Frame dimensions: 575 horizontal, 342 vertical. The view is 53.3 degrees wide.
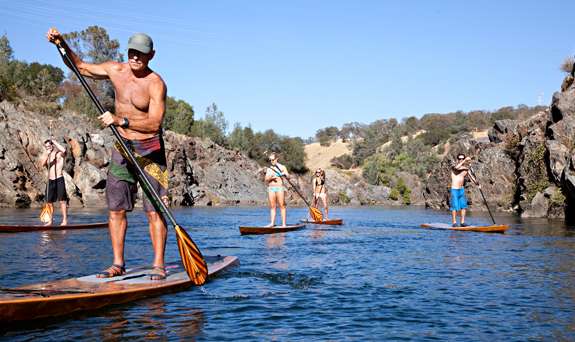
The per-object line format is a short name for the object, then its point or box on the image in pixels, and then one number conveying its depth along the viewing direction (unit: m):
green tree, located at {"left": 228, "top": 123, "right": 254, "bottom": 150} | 72.94
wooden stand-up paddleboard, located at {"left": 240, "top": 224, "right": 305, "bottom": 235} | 15.01
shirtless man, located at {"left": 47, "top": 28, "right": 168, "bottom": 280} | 6.69
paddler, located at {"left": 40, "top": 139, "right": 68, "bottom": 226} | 15.64
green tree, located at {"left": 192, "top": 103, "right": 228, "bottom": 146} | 67.67
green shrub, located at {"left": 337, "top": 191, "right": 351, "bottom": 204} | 62.77
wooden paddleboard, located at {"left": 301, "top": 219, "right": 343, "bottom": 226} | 19.95
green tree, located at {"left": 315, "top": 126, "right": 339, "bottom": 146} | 143.62
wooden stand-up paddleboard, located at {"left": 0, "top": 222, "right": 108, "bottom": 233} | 13.50
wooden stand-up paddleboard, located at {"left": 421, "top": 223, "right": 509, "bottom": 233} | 15.85
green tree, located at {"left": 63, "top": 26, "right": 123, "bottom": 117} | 60.41
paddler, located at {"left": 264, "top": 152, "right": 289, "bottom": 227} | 15.88
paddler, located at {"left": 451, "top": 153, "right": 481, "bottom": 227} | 17.41
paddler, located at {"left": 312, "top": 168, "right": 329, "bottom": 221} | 22.39
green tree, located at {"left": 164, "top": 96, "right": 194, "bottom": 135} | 64.62
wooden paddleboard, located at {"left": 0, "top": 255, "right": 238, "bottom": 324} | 4.97
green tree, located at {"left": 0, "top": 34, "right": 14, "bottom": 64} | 57.97
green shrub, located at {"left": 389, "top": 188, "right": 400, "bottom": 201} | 64.16
